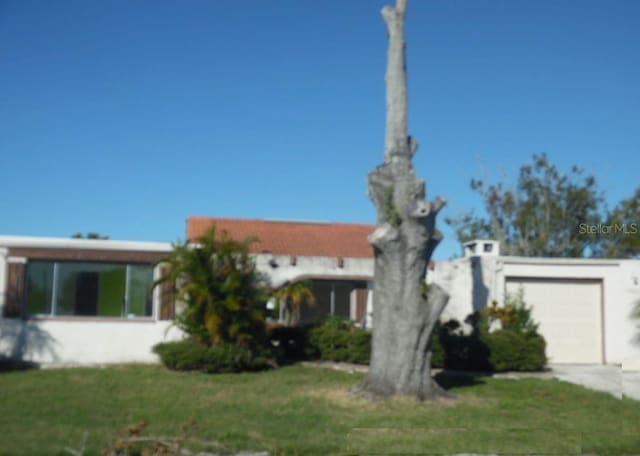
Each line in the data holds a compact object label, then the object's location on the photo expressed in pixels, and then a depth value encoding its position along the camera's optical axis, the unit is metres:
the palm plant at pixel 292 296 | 17.83
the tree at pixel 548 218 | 30.44
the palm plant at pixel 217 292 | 15.88
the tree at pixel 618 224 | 28.20
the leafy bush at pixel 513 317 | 18.28
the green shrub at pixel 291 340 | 18.33
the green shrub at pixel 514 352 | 16.64
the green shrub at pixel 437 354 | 16.73
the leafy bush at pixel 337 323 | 18.47
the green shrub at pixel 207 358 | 15.64
